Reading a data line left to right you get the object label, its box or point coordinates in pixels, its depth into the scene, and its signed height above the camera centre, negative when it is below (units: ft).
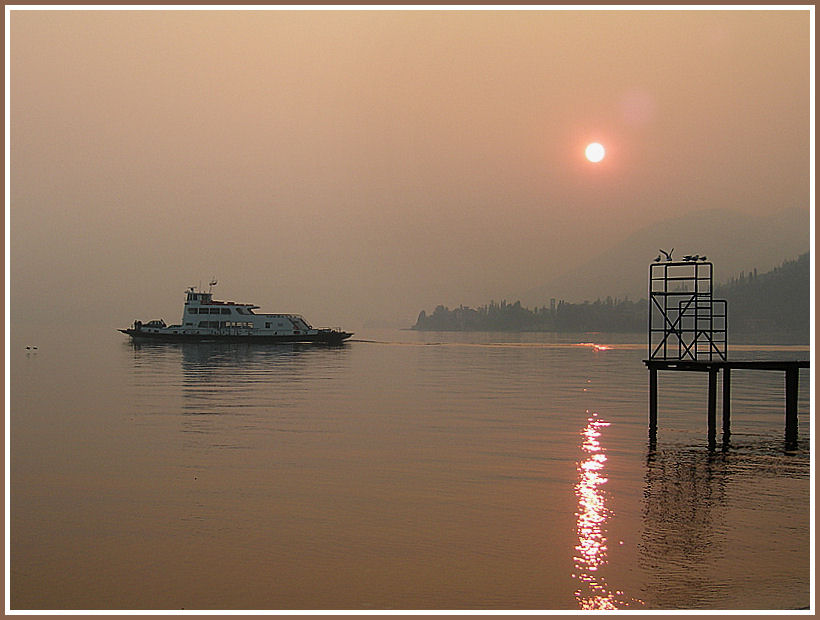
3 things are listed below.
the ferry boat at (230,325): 403.34 -2.59
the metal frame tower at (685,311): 99.66 +1.38
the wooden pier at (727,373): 95.76 -5.35
